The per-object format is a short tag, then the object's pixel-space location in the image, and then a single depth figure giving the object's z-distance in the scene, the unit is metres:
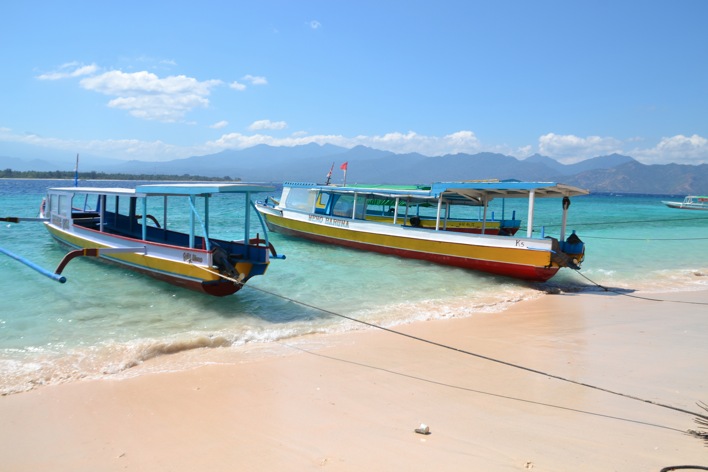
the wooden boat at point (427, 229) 12.58
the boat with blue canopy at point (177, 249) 9.70
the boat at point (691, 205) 56.65
